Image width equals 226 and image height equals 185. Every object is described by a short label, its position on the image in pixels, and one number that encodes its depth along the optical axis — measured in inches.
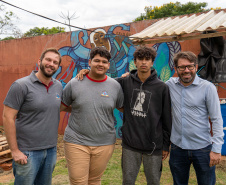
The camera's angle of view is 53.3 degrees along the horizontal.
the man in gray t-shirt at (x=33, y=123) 89.6
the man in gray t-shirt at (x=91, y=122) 100.7
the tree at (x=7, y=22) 612.4
